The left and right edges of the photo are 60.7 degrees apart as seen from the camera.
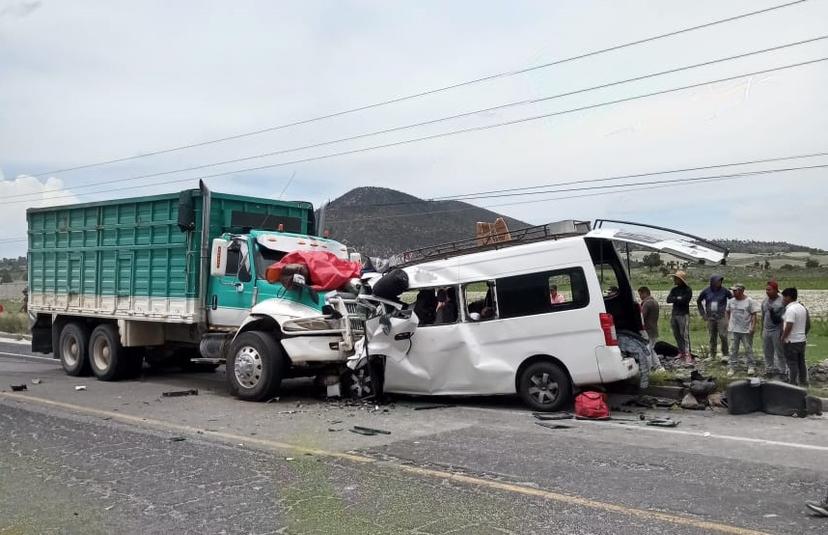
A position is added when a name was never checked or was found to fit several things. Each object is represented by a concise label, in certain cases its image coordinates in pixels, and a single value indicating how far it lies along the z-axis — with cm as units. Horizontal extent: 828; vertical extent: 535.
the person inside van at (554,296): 900
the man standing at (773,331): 1073
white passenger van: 878
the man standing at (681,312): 1280
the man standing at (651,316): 1271
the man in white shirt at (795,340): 1005
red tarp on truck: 1009
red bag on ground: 851
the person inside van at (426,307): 975
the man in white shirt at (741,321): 1161
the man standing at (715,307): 1305
